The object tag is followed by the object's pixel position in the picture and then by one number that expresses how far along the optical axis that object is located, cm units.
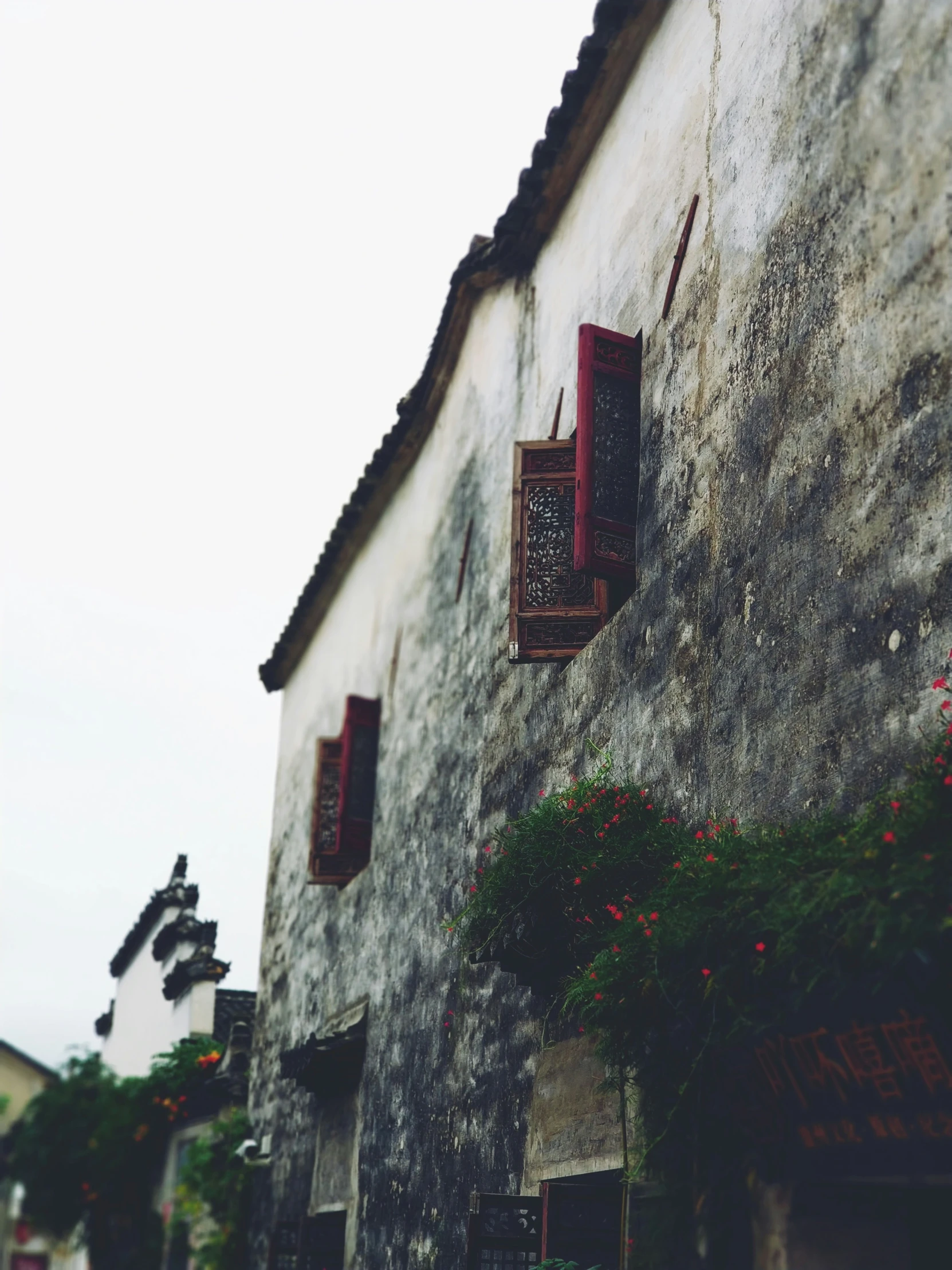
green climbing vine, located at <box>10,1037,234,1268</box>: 1527
